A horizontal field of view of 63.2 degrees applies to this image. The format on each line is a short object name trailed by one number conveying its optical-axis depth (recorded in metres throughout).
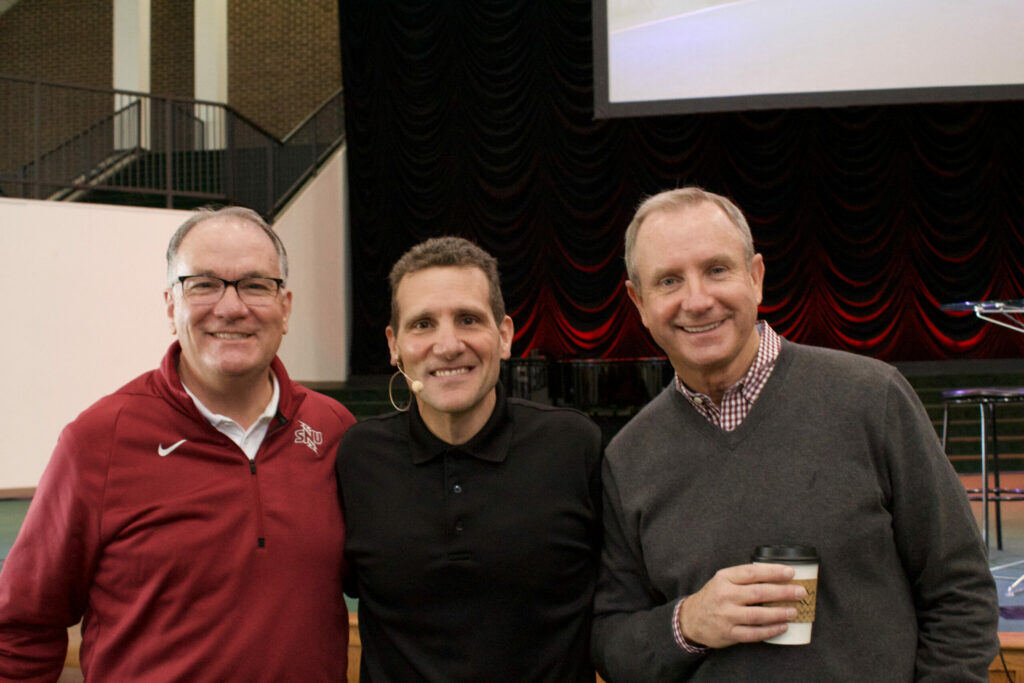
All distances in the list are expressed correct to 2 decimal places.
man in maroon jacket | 1.68
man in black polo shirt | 1.72
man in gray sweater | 1.44
